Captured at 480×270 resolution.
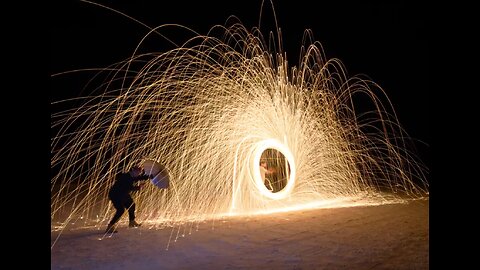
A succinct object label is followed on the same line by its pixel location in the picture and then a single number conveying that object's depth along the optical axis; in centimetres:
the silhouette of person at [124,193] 976
